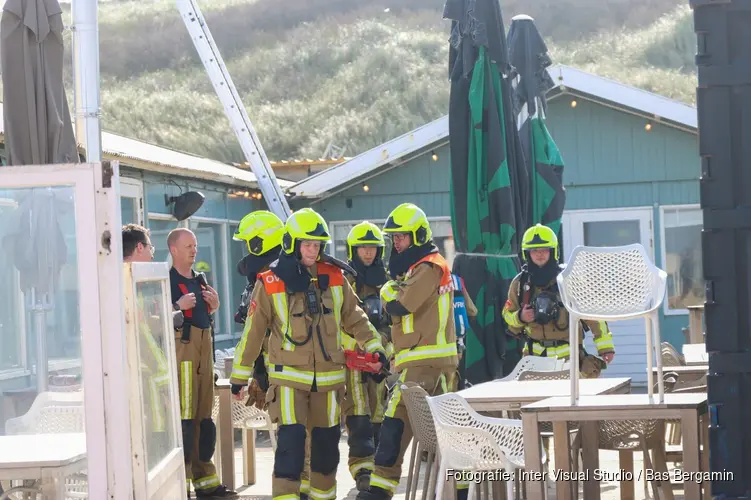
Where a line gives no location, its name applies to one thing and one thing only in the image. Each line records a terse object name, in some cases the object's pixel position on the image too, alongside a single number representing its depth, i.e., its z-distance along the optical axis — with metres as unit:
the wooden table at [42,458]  9.46
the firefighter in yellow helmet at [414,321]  15.26
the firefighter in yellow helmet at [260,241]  17.00
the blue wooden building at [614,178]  30.89
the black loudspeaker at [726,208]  9.48
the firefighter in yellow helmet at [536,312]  18.48
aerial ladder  27.41
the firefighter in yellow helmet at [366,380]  16.59
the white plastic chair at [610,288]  10.81
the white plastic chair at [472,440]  11.84
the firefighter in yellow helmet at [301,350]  14.46
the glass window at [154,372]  9.82
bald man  16.73
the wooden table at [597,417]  10.93
